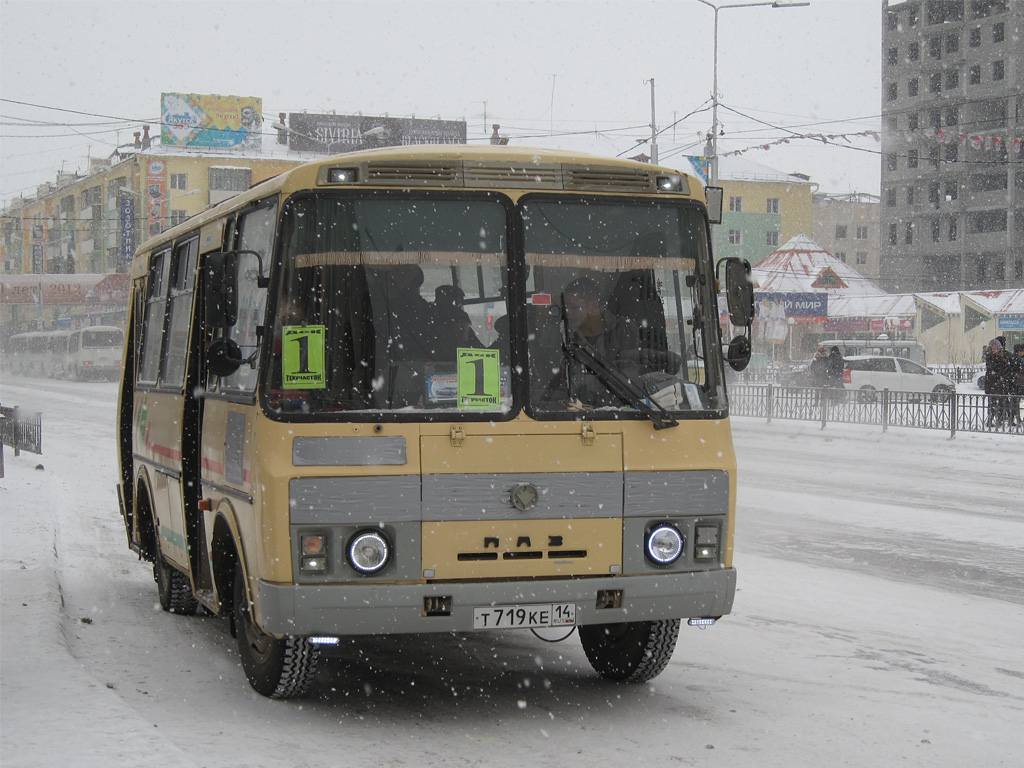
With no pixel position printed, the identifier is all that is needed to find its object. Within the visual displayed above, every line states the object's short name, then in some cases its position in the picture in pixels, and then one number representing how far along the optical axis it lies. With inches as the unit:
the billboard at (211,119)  3137.3
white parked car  1512.1
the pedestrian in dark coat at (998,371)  988.6
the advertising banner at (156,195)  3038.9
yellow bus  219.8
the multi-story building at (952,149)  3449.8
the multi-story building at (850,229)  4793.3
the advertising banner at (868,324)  2197.3
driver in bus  230.5
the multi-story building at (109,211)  3110.2
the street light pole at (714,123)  1311.5
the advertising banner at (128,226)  3024.1
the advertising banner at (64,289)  3038.9
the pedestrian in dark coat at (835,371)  1245.7
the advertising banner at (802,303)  1691.6
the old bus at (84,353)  2396.7
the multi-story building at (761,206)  3558.1
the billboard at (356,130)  3161.9
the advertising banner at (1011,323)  2288.4
